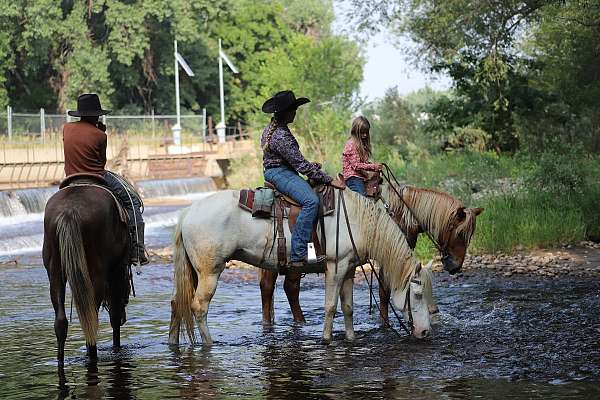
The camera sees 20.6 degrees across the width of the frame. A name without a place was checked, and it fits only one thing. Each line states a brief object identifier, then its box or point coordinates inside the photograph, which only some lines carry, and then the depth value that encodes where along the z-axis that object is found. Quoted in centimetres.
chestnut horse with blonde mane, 1748
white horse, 1573
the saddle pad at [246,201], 1589
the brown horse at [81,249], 1401
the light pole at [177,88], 7888
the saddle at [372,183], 1770
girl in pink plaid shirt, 1768
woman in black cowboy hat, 1575
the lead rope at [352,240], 1598
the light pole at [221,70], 9810
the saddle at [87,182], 1494
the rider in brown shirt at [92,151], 1504
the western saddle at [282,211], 1586
